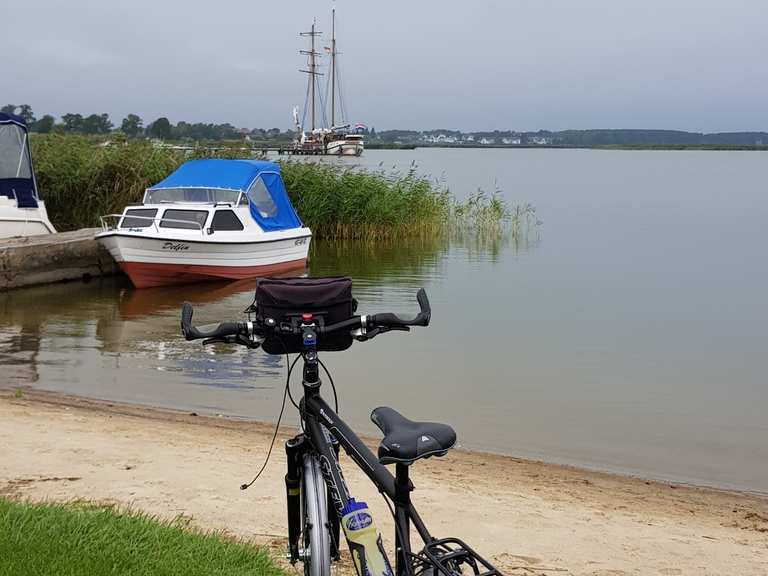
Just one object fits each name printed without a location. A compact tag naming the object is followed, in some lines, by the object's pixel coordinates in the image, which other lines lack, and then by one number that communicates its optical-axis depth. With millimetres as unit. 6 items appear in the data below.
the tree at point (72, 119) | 52938
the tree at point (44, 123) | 46719
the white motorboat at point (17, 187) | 23516
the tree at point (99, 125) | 50016
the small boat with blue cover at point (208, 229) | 22328
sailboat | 88562
